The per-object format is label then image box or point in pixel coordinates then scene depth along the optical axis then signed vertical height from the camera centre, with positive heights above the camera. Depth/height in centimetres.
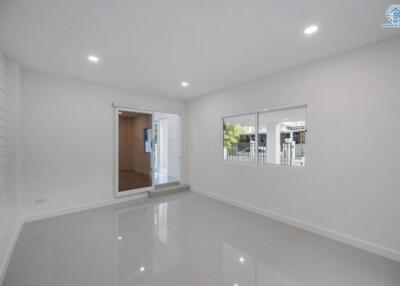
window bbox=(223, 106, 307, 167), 303 +11
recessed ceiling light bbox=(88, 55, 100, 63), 260 +129
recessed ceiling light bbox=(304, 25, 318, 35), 194 +128
